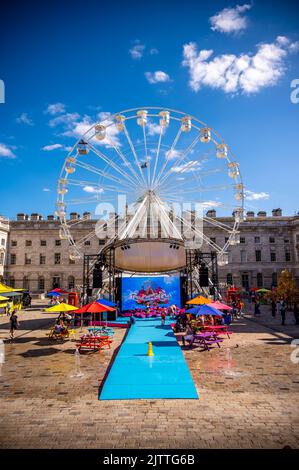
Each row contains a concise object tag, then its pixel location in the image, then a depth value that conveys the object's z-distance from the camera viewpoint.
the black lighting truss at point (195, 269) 26.61
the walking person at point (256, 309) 27.35
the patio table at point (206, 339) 14.77
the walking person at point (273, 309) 27.01
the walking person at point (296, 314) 22.33
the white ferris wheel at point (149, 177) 23.67
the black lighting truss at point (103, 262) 25.20
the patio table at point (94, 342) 14.51
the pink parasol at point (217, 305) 17.67
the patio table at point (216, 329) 16.60
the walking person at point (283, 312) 22.11
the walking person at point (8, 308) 30.63
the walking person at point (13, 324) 17.27
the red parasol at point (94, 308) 15.62
